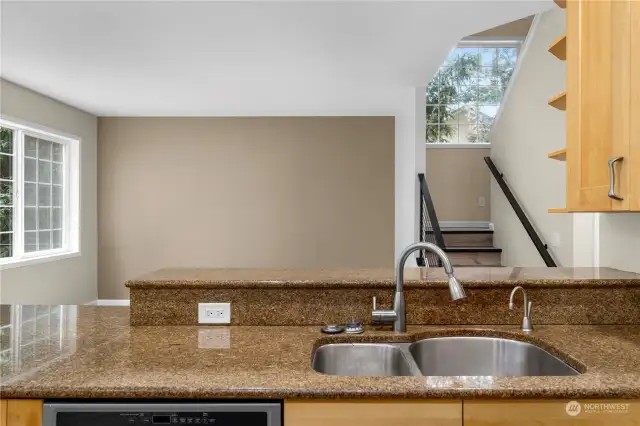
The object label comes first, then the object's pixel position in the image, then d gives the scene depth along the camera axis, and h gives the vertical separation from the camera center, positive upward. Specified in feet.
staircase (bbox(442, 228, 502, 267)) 16.79 -1.22
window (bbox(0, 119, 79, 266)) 16.51 +0.72
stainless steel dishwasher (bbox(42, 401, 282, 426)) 3.81 -1.57
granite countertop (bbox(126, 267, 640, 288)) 5.63 -0.77
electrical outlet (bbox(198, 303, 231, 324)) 5.71 -1.15
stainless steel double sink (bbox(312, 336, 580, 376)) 5.10 -1.56
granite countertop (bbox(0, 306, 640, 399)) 3.78 -1.34
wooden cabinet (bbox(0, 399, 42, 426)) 3.86 -1.58
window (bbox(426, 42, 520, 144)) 22.11 +5.75
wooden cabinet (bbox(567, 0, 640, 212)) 4.46 +1.10
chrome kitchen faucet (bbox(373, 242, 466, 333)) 5.24 -0.96
